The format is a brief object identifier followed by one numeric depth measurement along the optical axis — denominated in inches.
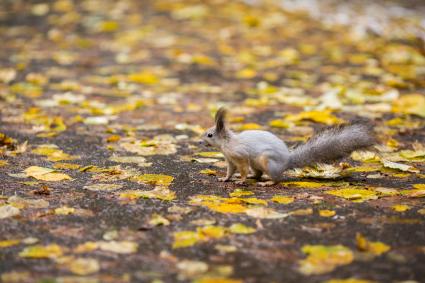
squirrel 249.3
